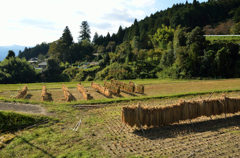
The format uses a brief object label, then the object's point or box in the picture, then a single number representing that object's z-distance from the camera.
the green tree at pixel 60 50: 73.56
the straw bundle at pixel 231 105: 10.89
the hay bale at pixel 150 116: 9.39
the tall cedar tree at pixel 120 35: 81.31
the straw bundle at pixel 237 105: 11.07
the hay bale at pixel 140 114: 9.17
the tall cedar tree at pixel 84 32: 100.81
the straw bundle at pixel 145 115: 9.30
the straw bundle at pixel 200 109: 10.30
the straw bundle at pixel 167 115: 9.66
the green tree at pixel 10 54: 50.85
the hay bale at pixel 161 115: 9.59
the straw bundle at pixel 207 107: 10.41
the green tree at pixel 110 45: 73.65
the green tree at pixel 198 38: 33.59
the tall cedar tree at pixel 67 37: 79.11
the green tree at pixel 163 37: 52.63
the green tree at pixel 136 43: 55.62
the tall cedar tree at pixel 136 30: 64.94
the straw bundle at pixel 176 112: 9.87
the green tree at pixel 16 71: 44.36
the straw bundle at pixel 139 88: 19.71
